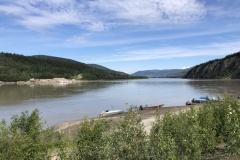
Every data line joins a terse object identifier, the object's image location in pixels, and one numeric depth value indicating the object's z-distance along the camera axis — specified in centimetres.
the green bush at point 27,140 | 1603
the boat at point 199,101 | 7645
